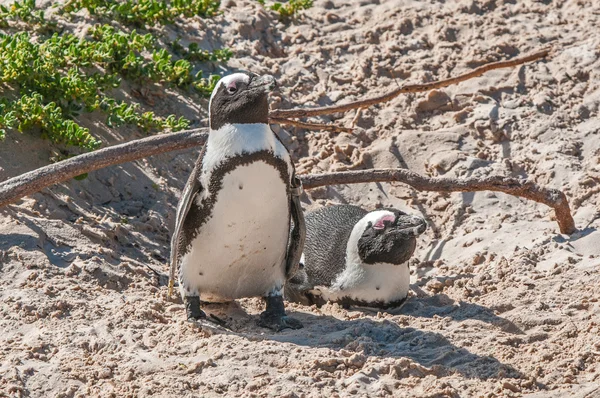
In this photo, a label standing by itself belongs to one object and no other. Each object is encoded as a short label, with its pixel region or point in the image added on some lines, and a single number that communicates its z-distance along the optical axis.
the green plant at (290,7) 17.11
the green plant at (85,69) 12.77
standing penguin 9.64
